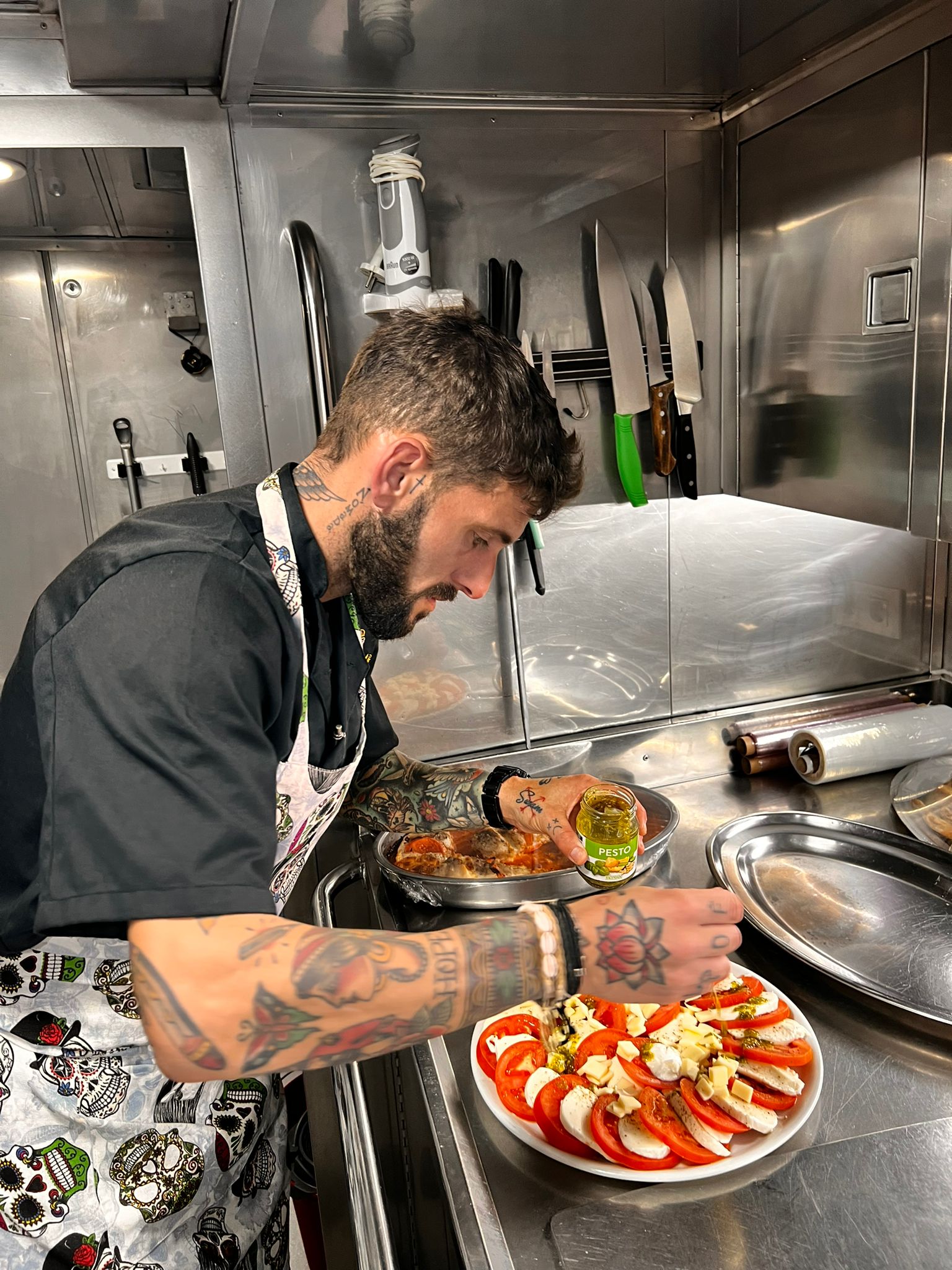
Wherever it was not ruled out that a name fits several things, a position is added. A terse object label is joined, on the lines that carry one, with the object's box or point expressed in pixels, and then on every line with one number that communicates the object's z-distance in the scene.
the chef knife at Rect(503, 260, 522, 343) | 1.58
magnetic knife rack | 1.64
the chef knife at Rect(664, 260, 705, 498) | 1.67
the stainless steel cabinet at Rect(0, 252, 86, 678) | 1.94
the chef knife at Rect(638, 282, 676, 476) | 1.69
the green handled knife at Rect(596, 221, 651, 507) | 1.63
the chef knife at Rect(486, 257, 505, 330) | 1.58
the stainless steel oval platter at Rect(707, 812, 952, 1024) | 1.13
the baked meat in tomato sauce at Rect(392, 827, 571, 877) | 1.34
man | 0.69
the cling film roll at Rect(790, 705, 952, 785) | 1.60
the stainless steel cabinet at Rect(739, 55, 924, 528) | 1.29
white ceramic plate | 0.84
